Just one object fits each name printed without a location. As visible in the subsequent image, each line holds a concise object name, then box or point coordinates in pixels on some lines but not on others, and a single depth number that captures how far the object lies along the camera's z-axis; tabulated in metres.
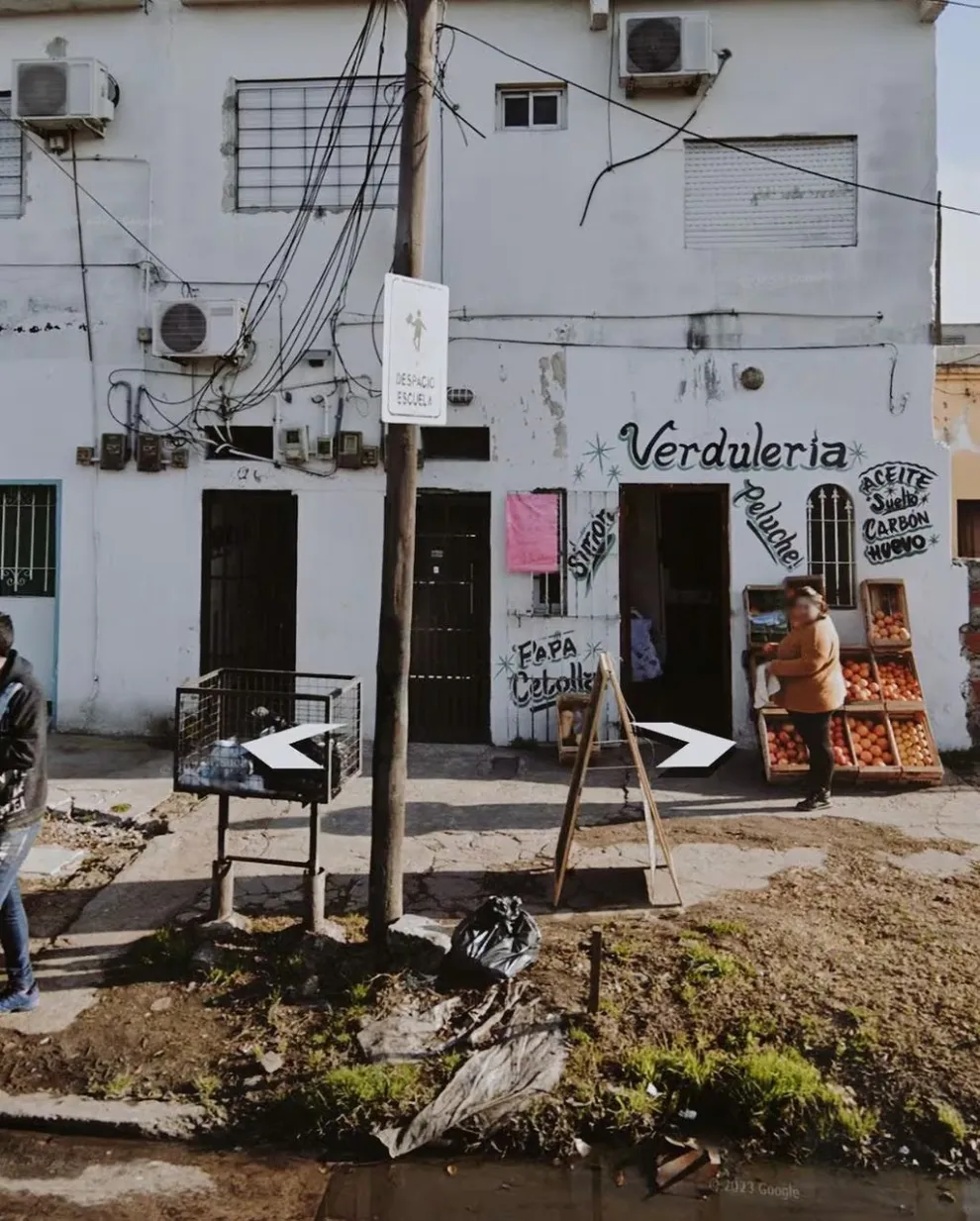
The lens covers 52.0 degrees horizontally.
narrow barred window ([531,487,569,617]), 9.66
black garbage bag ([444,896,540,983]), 4.99
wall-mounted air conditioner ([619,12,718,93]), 9.23
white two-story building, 9.52
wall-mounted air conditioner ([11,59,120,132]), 9.66
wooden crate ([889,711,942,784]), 8.43
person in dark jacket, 4.82
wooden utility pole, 5.29
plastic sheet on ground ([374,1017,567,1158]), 4.02
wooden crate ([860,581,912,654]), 9.19
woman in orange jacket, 7.91
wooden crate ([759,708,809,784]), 8.55
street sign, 5.09
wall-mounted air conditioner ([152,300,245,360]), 9.55
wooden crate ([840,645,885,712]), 8.82
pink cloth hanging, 9.55
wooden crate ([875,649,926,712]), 8.83
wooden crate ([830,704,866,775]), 8.46
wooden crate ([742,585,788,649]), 9.38
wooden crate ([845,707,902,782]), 8.45
